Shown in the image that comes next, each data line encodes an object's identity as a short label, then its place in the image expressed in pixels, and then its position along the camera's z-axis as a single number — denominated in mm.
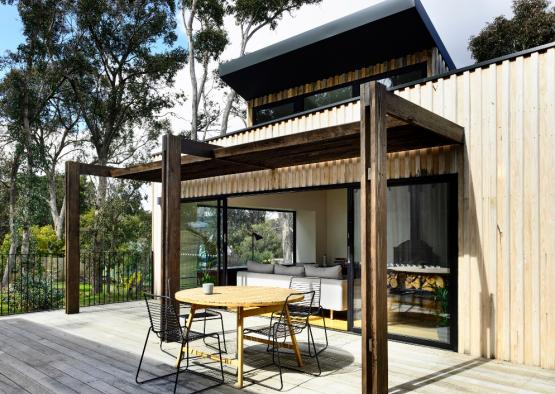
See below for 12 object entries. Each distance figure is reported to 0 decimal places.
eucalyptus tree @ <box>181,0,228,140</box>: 17781
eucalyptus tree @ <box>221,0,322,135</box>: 17312
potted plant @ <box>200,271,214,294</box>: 8852
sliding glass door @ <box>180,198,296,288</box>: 8828
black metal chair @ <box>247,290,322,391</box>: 4293
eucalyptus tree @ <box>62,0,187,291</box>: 16953
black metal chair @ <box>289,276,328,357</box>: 5301
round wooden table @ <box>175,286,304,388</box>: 4207
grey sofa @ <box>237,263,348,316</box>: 7016
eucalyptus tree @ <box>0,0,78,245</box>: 15680
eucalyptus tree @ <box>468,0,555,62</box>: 16016
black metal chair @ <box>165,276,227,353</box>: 5143
